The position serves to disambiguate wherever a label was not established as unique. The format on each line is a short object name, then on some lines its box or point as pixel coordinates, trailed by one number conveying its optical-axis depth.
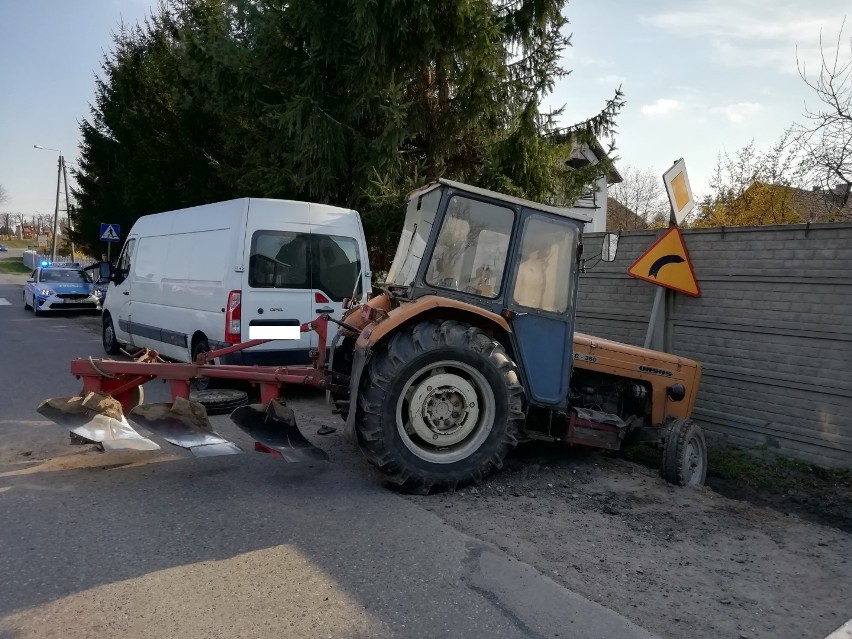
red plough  5.20
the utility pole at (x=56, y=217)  47.06
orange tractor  5.11
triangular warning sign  7.57
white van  8.42
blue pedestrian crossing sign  21.31
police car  20.34
